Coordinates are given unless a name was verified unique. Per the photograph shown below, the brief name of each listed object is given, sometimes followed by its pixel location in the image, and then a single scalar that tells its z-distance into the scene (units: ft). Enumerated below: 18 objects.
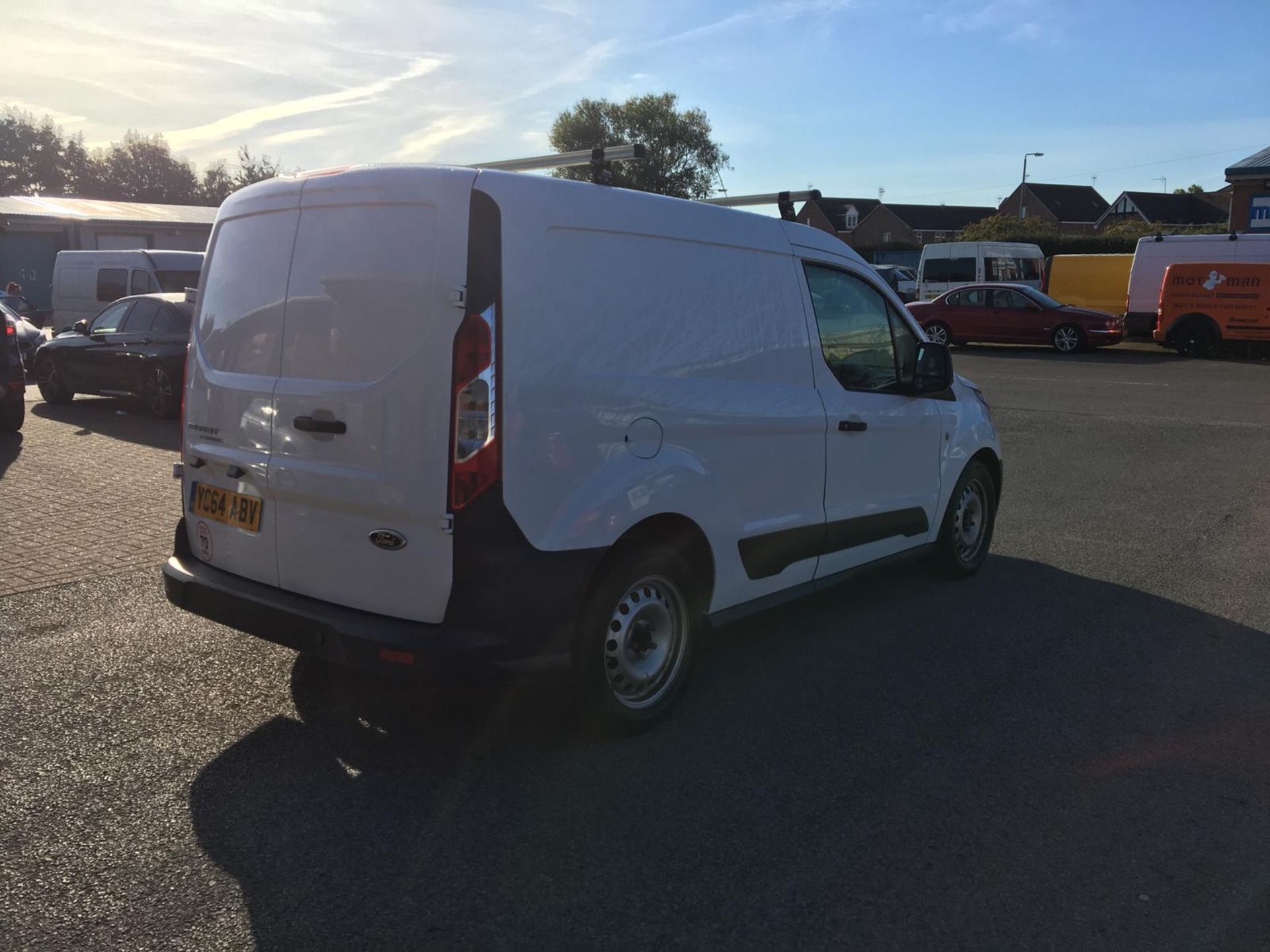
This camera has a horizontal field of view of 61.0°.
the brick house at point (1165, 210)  246.88
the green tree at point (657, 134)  234.17
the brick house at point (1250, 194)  111.96
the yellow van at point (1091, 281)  92.99
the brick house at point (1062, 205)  262.67
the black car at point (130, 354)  41.52
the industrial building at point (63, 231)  127.34
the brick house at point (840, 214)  267.39
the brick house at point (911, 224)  266.77
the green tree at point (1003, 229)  165.51
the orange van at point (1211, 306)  76.54
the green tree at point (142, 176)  286.46
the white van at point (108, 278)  63.21
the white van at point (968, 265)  104.88
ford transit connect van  11.54
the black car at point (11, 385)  36.73
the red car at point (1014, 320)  83.05
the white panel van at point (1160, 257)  80.48
